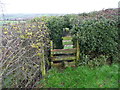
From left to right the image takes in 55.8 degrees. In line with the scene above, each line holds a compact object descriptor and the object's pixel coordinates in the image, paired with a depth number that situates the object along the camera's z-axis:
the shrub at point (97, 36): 4.76
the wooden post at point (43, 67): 4.15
